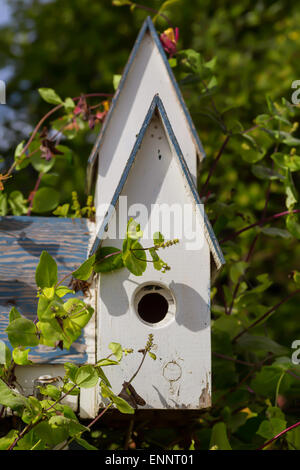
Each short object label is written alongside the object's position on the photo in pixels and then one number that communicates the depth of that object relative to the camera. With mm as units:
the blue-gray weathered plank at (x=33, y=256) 2389
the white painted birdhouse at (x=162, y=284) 2341
